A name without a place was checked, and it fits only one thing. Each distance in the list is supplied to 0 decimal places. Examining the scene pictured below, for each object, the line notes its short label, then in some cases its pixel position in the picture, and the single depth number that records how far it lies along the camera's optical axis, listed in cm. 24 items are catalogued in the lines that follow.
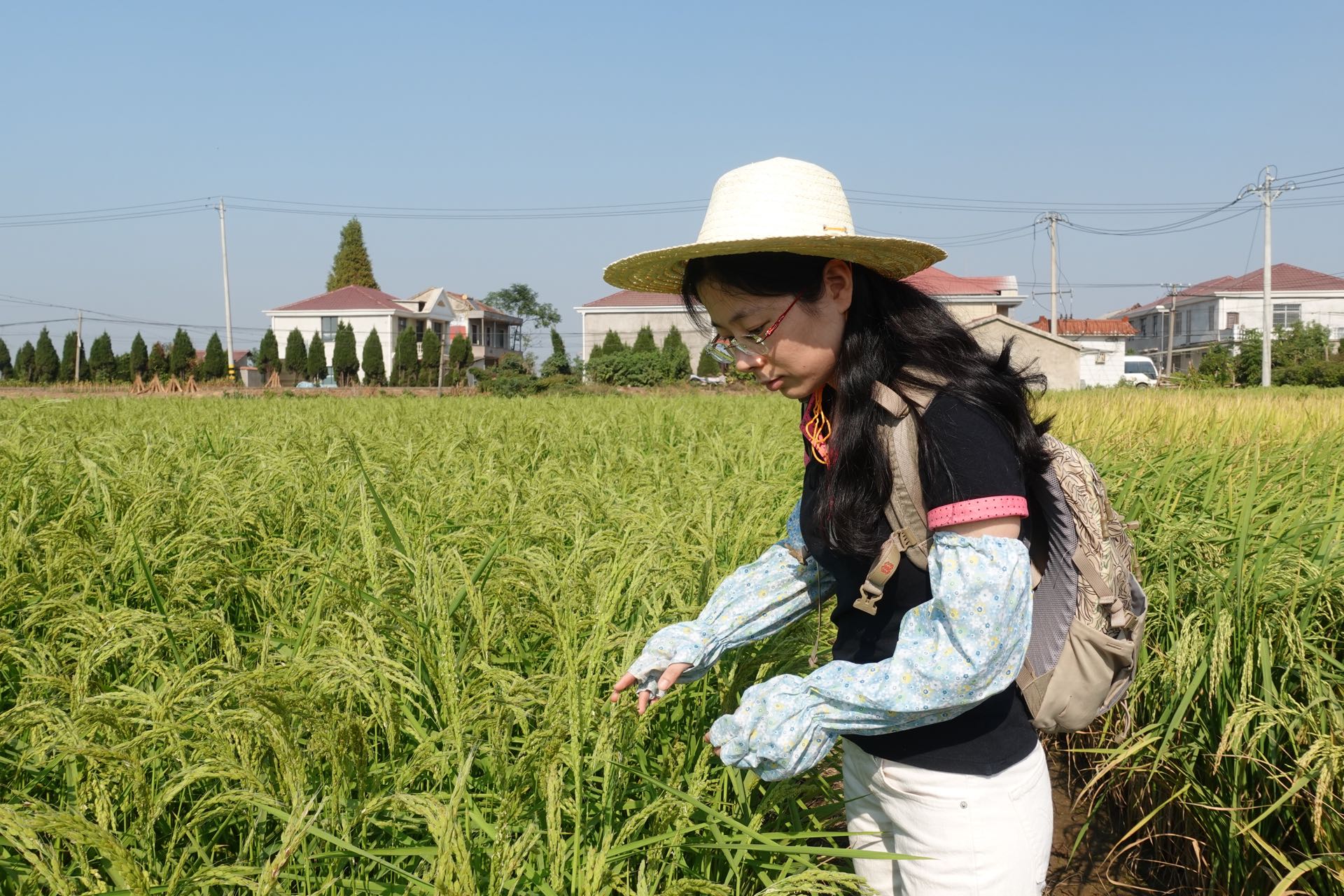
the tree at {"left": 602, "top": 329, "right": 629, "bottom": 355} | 3872
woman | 115
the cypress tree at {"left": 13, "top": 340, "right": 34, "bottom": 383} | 4134
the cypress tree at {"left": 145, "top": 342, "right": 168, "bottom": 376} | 3997
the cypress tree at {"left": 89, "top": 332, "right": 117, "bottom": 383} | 3966
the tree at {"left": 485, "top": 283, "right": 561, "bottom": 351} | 6344
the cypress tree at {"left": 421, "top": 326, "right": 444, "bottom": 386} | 4072
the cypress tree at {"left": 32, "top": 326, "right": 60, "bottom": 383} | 4028
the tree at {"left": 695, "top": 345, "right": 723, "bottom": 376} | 3834
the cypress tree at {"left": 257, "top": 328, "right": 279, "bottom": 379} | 4075
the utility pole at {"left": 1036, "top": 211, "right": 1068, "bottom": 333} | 3966
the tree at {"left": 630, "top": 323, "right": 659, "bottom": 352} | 3888
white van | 4233
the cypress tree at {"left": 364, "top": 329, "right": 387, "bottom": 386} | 4034
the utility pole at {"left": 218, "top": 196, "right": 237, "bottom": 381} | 3734
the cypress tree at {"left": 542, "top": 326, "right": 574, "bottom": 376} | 3625
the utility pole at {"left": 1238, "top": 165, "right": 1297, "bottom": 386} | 2905
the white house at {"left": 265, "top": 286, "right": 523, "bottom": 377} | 4584
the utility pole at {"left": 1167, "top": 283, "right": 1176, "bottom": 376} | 5006
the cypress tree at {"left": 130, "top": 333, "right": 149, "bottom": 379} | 3966
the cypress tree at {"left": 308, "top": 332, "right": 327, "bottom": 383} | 4084
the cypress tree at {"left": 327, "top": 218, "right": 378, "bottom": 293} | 5706
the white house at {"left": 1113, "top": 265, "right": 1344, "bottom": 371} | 5047
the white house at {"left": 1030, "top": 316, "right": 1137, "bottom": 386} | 4419
